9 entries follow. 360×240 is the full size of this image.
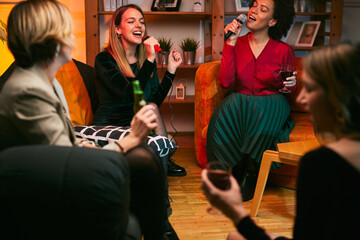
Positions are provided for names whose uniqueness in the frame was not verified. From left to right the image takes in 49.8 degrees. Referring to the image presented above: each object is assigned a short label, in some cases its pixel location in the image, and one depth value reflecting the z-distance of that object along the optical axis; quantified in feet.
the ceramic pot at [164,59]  12.17
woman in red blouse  8.21
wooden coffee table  6.73
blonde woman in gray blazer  3.42
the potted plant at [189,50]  12.16
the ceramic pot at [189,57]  12.17
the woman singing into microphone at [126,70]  7.45
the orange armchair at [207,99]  9.57
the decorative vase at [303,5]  12.35
